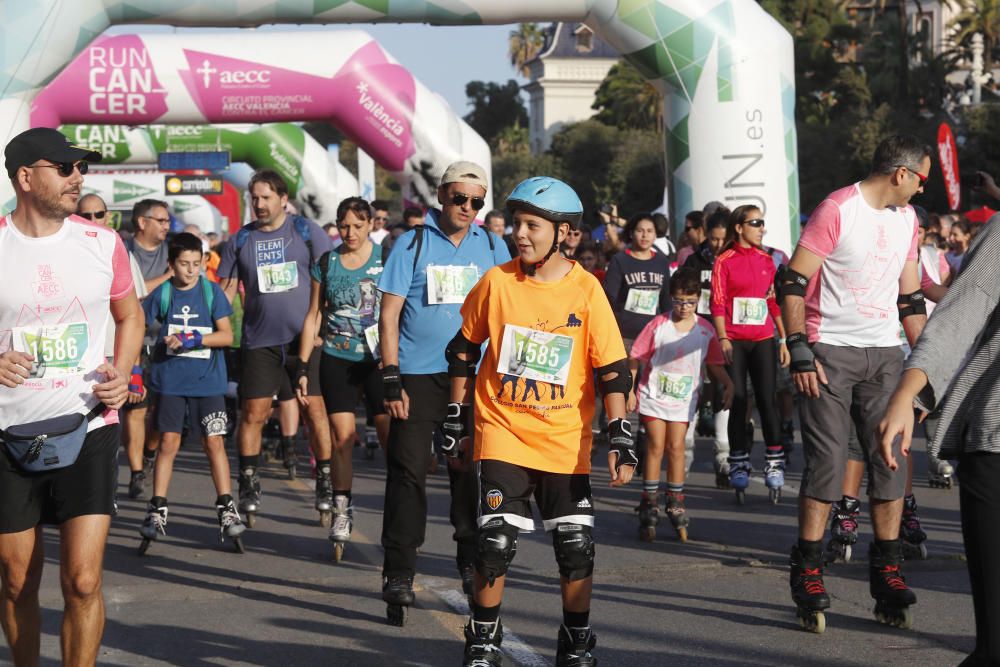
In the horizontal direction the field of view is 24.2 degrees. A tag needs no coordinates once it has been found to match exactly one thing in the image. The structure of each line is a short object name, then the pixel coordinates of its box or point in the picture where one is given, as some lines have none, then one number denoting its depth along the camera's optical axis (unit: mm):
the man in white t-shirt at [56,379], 7418
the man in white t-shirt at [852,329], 9872
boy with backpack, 13702
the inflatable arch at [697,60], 21712
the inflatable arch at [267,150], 44270
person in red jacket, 15645
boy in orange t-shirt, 8022
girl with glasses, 13677
